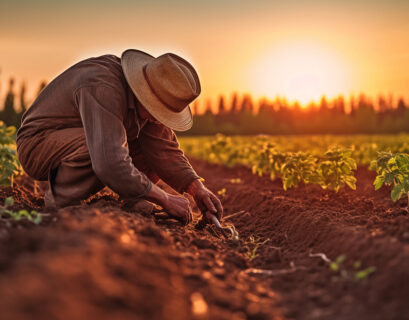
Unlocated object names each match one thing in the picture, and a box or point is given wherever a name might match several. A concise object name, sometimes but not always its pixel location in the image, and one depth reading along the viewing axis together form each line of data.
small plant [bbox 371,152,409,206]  3.70
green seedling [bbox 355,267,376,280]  2.09
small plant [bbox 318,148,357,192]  4.47
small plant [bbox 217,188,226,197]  5.75
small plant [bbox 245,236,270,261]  2.85
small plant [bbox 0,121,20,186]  4.57
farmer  2.96
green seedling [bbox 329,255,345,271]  2.18
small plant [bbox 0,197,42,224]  2.31
